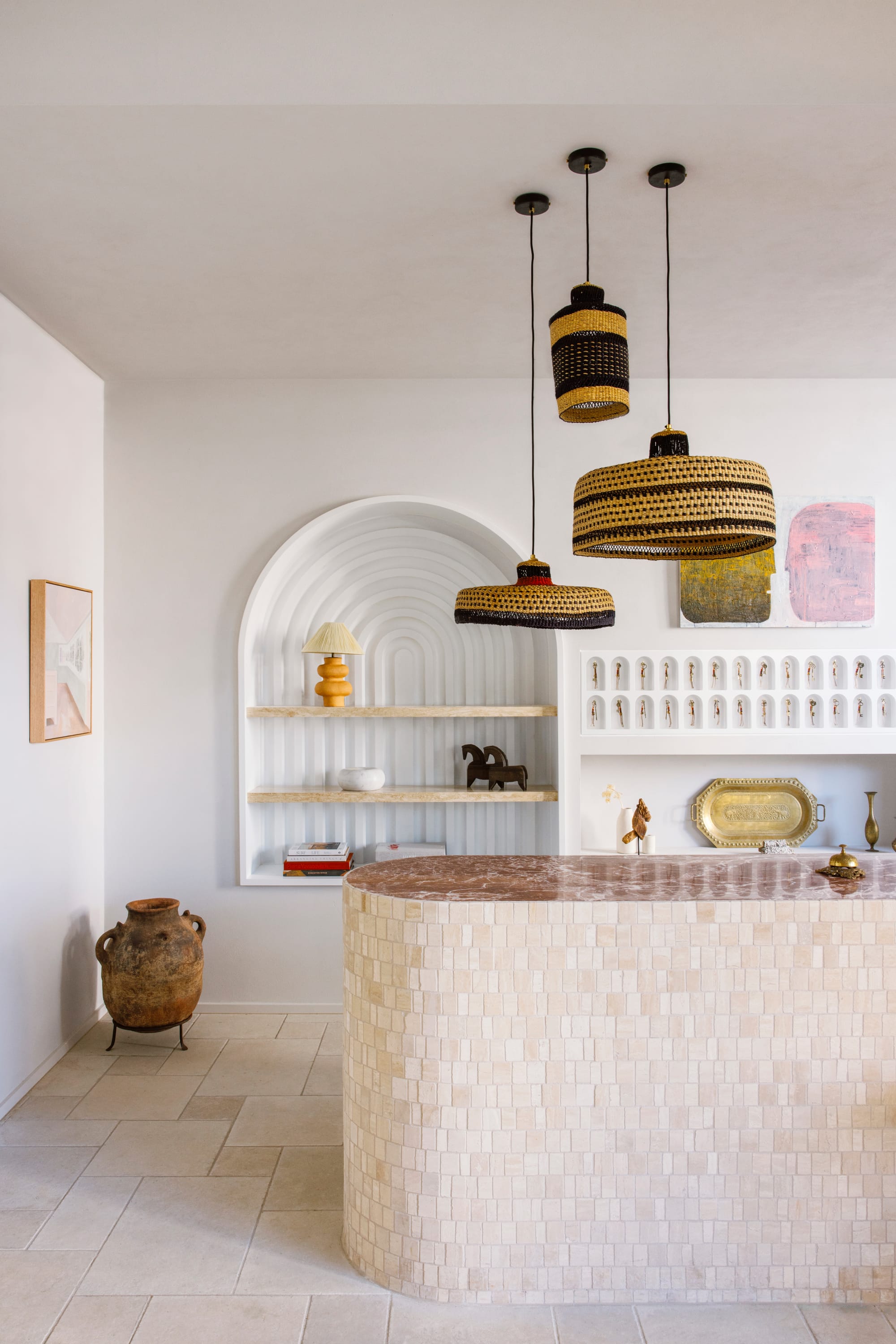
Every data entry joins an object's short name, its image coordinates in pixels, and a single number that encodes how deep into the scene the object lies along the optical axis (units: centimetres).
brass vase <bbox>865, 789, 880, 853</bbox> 467
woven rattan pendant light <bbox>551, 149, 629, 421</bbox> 247
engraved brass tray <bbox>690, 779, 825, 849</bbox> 481
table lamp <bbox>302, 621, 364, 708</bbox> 445
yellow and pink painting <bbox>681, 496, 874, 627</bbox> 462
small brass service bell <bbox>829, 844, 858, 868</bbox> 268
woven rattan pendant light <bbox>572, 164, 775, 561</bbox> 201
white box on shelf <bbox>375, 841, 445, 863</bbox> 462
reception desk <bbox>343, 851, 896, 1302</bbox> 240
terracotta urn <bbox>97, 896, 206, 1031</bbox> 396
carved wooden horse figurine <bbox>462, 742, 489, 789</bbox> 462
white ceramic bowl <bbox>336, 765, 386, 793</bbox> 450
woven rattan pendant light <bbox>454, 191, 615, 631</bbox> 271
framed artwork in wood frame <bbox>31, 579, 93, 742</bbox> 376
